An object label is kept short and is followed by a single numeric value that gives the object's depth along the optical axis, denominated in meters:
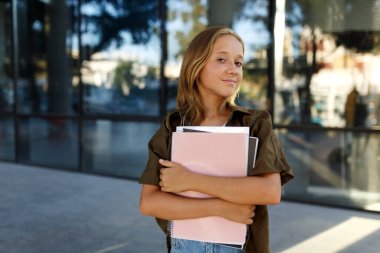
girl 1.31
